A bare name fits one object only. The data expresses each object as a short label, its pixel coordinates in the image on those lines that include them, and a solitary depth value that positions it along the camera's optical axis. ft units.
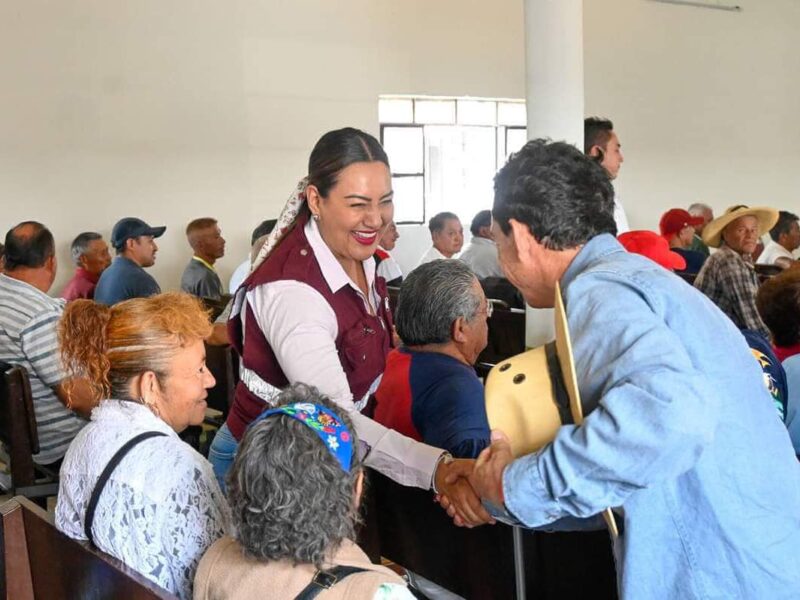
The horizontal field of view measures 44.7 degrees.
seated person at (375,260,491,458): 7.18
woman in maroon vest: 6.63
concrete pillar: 19.65
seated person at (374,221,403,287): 23.76
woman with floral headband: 4.60
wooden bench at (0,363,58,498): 10.44
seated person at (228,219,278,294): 18.81
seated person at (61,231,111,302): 23.72
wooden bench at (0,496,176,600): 5.27
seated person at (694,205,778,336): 16.07
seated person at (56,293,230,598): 5.74
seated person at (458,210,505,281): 24.30
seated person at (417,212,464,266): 26.94
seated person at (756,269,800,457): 9.53
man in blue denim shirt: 4.12
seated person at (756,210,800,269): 27.50
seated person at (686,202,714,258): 31.65
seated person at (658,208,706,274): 22.33
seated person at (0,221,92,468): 11.65
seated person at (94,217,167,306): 19.39
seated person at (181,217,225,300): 24.12
